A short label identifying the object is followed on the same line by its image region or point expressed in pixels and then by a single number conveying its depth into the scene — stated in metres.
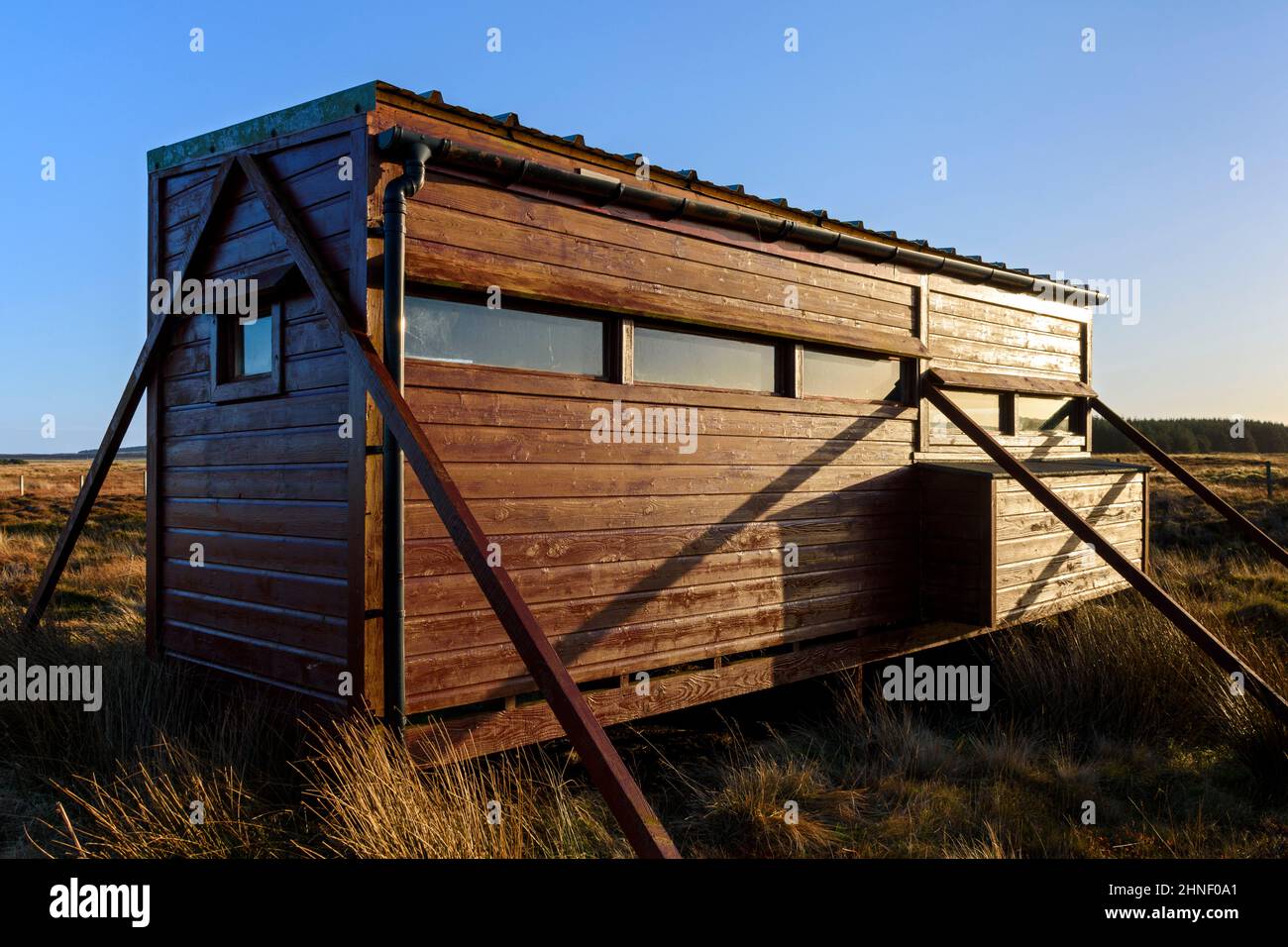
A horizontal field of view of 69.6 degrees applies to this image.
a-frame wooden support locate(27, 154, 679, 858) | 3.33
